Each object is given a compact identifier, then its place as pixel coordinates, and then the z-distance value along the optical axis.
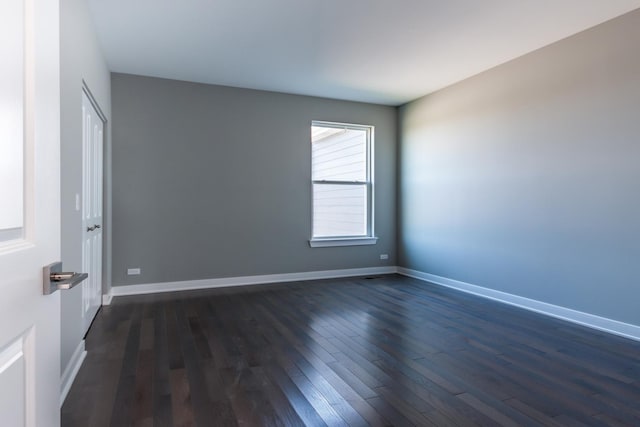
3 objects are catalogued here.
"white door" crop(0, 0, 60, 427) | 0.66
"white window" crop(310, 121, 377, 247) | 5.50
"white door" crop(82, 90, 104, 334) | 2.98
